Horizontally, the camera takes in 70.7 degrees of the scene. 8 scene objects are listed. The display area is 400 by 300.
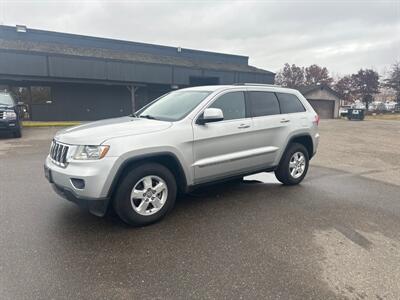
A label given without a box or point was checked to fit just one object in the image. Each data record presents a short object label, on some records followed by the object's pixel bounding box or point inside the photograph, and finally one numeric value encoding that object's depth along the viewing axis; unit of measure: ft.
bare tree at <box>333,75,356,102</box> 163.10
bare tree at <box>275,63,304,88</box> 204.03
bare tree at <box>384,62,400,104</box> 160.76
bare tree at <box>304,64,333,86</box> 196.44
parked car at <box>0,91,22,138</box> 34.53
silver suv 10.56
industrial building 62.13
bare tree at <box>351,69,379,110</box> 154.10
